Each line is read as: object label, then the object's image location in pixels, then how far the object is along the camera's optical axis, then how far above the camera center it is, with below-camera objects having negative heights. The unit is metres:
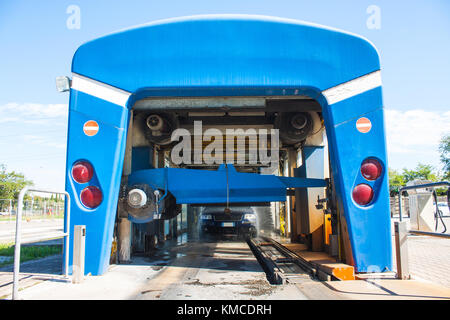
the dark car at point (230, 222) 10.59 -0.75
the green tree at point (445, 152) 45.84 +6.22
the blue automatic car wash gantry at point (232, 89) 3.92 +1.35
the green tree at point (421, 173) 60.28 +4.36
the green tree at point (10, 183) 51.19 +3.00
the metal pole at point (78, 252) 3.49 -0.56
